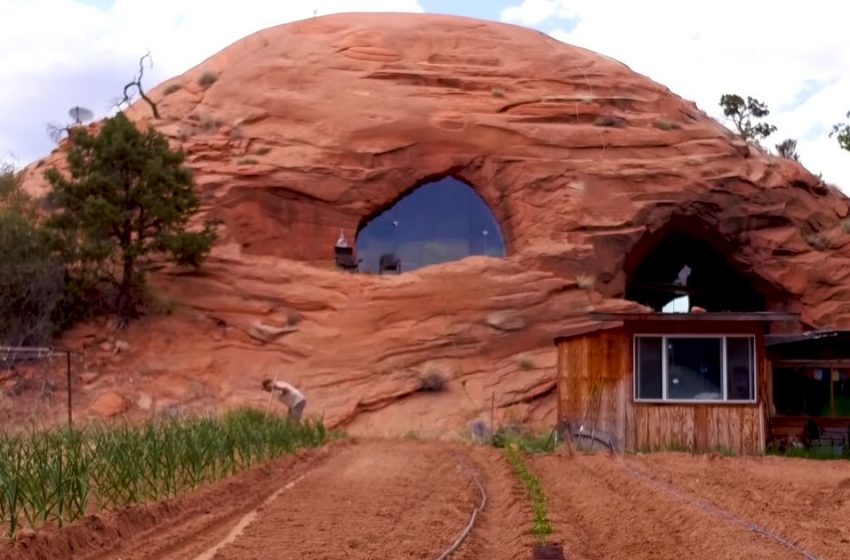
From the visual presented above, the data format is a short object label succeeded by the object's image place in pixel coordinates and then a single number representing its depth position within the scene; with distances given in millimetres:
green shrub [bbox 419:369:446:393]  31844
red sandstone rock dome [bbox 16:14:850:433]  32406
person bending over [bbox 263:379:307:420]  27625
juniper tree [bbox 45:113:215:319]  31812
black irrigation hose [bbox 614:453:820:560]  11445
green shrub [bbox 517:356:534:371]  32562
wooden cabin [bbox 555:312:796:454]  24625
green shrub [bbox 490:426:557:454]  26141
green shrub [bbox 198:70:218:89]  41319
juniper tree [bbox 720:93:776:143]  61781
